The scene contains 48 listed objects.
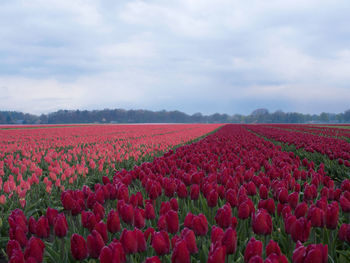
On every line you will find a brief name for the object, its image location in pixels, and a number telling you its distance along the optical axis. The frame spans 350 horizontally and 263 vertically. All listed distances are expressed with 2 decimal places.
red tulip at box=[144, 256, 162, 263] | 1.55
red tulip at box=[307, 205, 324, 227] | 2.34
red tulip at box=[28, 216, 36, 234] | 2.33
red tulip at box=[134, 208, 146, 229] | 2.42
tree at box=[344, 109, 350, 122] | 145.31
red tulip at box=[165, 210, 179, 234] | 2.32
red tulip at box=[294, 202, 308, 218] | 2.51
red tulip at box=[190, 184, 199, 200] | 3.39
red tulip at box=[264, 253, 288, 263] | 1.49
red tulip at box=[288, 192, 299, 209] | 2.94
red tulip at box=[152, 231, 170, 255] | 1.91
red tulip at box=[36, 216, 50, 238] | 2.26
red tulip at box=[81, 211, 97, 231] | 2.45
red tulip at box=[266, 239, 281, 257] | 1.75
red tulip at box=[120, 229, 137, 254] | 1.95
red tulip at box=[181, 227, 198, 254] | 1.94
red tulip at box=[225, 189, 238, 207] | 2.93
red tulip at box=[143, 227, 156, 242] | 2.31
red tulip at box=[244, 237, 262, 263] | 1.71
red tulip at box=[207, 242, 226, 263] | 1.57
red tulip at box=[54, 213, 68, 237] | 2.28
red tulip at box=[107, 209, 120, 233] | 2.32
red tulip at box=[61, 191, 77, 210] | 2.87
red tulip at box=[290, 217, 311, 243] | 2.13
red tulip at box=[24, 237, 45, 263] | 1.83
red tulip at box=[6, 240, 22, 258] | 1.88
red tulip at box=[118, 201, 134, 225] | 2.55
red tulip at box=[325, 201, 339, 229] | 2.34
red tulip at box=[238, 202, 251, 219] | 2.61
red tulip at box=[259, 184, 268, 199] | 3.28
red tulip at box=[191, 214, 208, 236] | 2.25
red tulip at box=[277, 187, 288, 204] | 3.05
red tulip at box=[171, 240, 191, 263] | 1.69
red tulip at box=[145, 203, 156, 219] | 2.65
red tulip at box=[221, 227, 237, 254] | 1.92
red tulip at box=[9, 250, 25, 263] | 1.64
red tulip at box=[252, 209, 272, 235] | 2.24
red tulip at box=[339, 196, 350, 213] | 2.82
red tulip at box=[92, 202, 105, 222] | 2.71
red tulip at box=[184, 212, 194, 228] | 2.35
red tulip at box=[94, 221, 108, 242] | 2.13
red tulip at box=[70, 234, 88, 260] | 1.94
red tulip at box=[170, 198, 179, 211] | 2.82
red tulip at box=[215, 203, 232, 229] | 2.40
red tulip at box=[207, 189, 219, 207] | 3.03
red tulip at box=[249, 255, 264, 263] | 1.52
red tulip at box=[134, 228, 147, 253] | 2.04
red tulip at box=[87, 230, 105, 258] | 1.96
